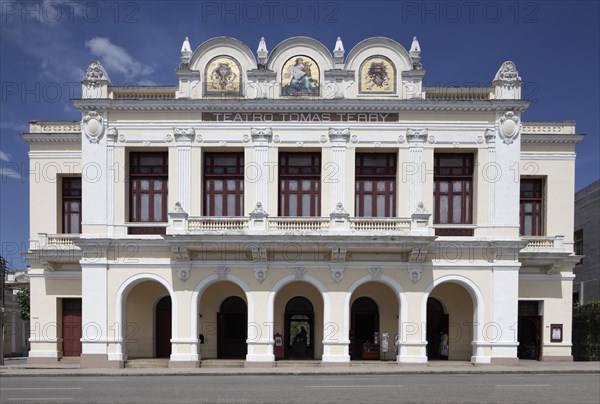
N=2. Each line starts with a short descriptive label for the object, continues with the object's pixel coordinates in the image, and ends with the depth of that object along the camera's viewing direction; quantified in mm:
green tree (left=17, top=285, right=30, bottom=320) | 32375
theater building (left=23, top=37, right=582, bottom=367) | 19266
